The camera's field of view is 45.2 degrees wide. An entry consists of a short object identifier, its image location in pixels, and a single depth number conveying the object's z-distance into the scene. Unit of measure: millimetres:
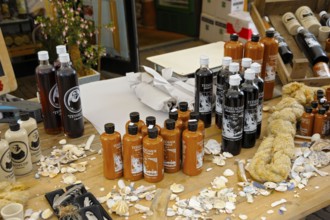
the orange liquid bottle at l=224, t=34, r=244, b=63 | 1524
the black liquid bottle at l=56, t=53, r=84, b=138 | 1314
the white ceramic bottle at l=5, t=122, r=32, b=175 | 1148
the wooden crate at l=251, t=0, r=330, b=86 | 1706
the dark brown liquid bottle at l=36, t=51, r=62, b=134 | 1354
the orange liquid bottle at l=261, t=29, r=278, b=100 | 1578
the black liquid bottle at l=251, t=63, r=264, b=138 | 1315
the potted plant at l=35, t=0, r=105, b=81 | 2988
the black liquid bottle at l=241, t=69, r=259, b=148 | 1255
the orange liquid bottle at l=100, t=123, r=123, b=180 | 1133
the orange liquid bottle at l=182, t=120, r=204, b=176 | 1140
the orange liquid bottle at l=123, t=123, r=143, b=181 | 1120
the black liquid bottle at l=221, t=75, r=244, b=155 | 1200
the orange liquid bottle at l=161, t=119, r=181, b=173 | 1147
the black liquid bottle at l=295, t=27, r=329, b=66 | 1801
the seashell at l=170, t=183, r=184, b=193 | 1134
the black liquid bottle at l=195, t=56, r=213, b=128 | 1383
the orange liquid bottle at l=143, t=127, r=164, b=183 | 1104
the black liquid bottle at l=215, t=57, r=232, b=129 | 1386
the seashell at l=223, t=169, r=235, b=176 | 1218
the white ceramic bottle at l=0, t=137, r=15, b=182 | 1103
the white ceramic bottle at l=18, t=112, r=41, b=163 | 1223
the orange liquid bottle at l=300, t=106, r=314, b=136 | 1381
